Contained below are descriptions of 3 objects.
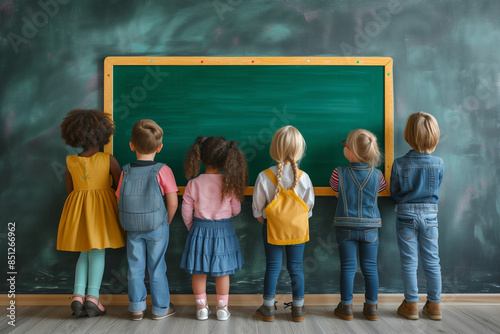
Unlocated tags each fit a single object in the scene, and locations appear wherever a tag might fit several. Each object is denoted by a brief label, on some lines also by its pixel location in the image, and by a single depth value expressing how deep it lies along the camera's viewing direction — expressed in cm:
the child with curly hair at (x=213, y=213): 214
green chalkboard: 245
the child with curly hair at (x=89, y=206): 220
